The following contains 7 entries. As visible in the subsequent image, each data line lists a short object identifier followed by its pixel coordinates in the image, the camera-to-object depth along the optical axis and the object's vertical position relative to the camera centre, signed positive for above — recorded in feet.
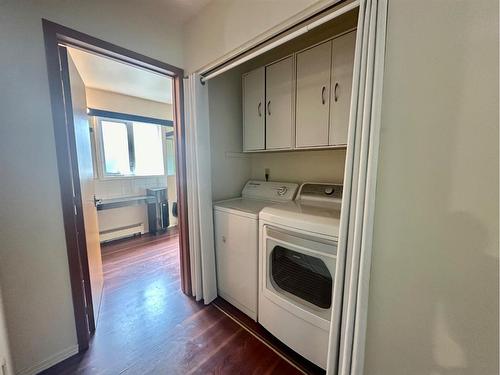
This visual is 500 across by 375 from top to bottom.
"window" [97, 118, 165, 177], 11.27 +0.91
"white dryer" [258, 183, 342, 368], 3.92 -2.37
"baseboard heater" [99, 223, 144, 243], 11.06 -3.94
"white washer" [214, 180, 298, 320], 5.33 -2.21
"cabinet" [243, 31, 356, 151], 4.80 +1.77
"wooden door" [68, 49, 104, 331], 4.92 -0.61
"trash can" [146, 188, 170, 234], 12.46 -2.97
